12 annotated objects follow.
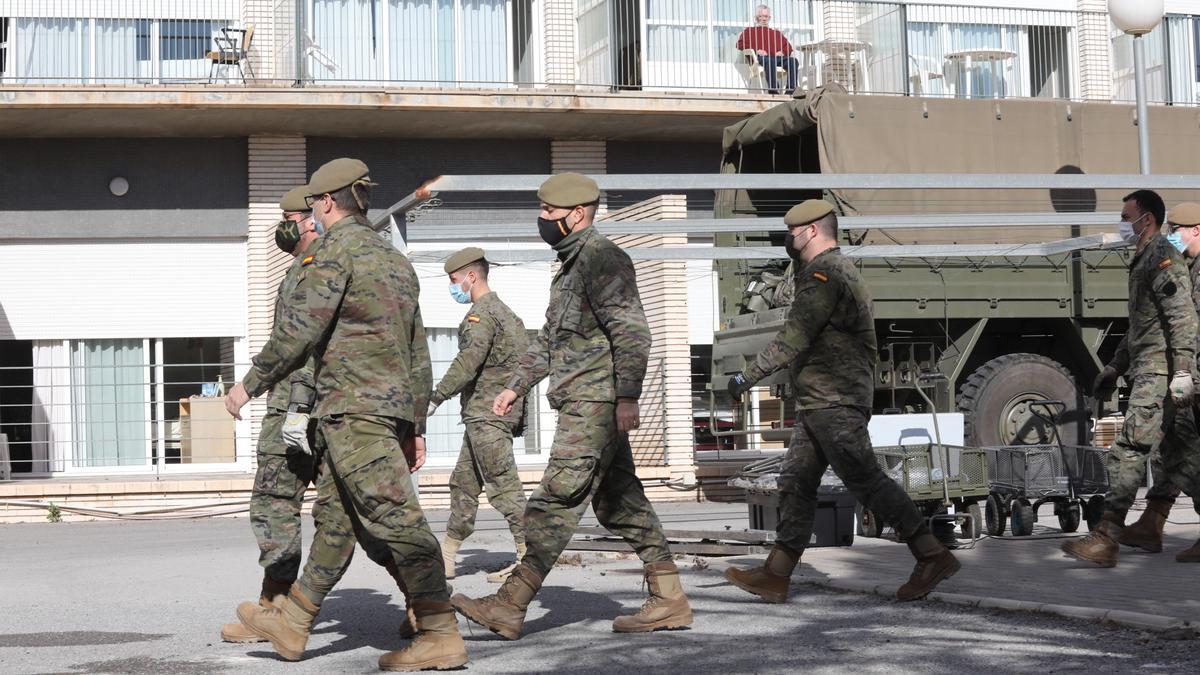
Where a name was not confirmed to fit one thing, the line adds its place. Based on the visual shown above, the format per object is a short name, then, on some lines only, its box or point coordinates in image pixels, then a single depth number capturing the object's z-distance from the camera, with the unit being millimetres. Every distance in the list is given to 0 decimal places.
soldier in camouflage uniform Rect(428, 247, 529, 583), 9312
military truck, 14820
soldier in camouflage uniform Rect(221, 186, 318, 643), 7055
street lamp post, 14078
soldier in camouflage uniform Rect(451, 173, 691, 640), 6824
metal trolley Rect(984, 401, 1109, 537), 11523
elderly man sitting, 23609
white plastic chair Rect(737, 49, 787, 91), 23578
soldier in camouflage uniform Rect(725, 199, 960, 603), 7668
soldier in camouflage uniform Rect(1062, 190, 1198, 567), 8789
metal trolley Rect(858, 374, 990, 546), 11094
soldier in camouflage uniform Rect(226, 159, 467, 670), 6129
